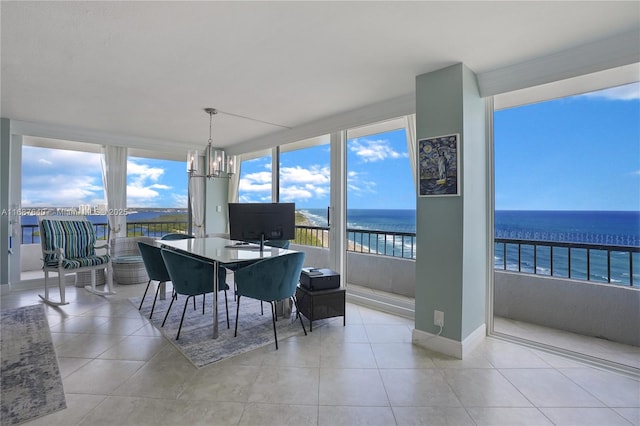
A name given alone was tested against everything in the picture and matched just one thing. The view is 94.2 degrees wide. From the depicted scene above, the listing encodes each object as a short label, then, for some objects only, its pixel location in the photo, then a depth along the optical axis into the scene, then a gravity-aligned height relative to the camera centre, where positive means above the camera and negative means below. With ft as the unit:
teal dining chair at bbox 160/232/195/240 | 14.25 -1.00
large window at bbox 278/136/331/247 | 14.16 +1.70
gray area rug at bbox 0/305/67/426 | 5.72 -3.66
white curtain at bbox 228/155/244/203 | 19.42 +2.21
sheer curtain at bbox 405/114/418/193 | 10.49 +2.87
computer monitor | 10.61 -0.16
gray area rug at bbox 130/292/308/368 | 8.11 -3.64
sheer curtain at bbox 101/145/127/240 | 16.02 +1.71
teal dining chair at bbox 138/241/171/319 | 10.59 -1.66
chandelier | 10.52 +1.91
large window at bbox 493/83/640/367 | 8.49 -0.02
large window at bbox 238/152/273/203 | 17.70 +2.33
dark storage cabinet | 9.61 -2.88
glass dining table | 8.75 -1.17
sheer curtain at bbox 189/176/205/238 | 18.99 +0.79
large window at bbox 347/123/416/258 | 12.19 +1.04
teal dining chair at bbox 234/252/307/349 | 8.46 -1.76
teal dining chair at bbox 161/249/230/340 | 8.83 -1.72
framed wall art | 8.04 +1.44
